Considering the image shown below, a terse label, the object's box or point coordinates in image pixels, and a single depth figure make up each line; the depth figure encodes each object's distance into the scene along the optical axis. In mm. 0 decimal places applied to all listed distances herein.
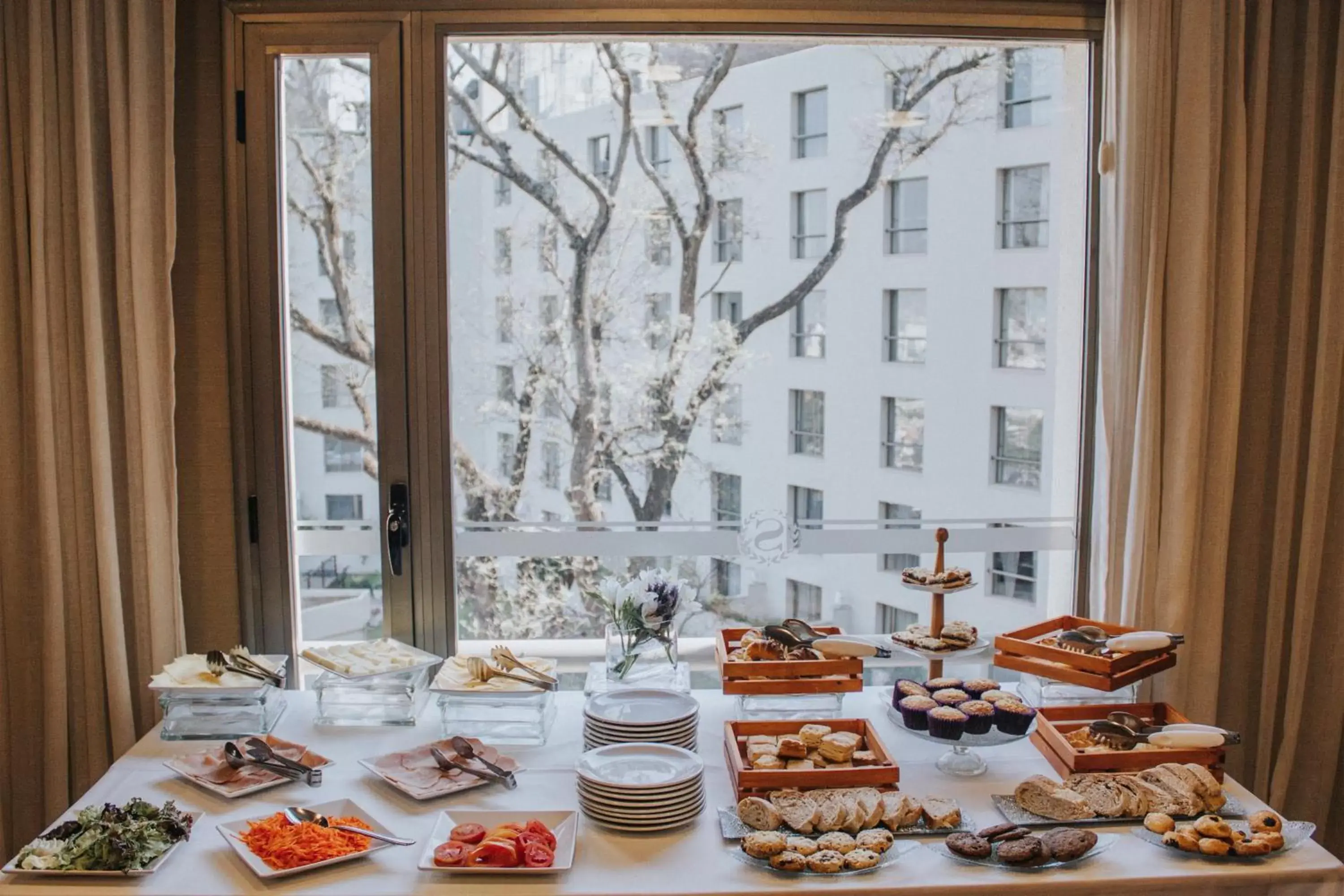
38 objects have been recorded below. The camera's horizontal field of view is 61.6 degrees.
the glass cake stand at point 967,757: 2020
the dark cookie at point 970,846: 1709
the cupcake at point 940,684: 2162
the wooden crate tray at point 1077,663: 2055
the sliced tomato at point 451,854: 1685
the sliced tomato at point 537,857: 1690
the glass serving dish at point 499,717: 2162
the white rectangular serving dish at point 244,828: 1661
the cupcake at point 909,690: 2143
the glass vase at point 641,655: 2311
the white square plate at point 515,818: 1737
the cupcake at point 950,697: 2068
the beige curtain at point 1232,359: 2367
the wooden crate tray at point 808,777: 1863
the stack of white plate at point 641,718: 2055
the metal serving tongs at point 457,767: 1955
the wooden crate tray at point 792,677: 2125
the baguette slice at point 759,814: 1784
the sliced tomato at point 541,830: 1750
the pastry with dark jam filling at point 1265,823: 1764
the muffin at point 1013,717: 2006
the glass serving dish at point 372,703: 2254
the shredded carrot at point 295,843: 1689
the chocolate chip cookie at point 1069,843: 1690
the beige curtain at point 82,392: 2311
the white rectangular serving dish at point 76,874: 1656
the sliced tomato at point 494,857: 1688
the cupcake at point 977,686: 2125
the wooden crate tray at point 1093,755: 1960
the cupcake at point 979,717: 1988
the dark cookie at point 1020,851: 1681
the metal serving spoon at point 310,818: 1750
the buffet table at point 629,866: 1658
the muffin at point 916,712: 2053
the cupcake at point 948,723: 1974
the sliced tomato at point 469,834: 1750
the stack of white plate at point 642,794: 1810
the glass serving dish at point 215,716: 2184
